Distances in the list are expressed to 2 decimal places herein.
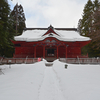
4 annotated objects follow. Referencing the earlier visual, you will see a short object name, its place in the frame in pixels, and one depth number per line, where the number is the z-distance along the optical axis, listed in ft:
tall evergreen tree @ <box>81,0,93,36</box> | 104.34
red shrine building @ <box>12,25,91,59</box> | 63.62
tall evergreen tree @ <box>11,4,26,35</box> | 113.19
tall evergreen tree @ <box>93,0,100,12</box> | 100.21
